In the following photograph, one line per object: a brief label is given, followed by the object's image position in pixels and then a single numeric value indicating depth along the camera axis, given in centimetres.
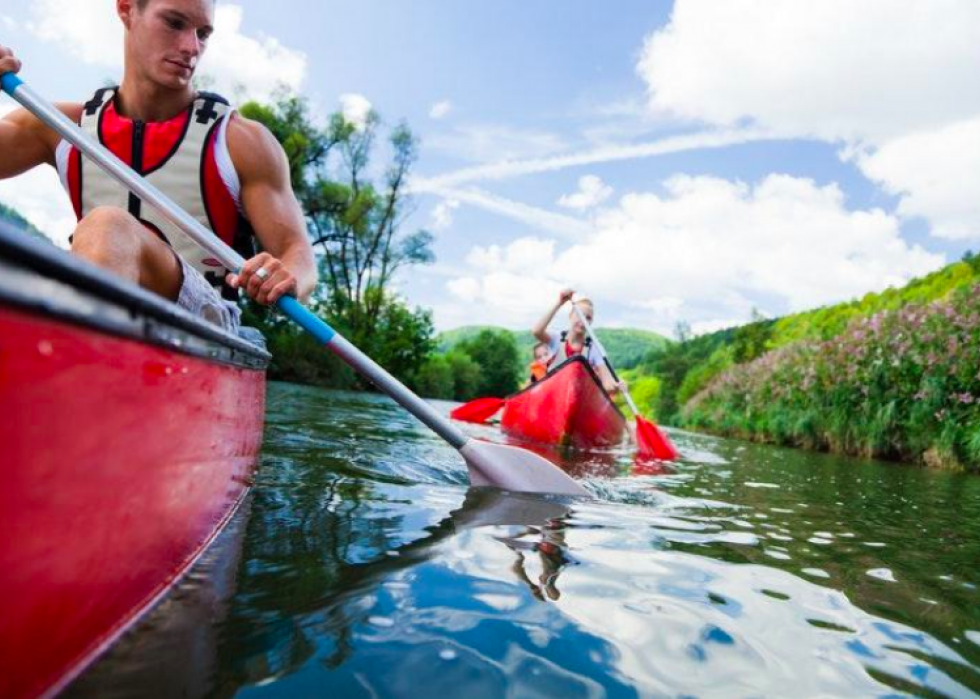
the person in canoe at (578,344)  817
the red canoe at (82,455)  70
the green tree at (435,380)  2890
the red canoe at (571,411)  621
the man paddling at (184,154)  217
